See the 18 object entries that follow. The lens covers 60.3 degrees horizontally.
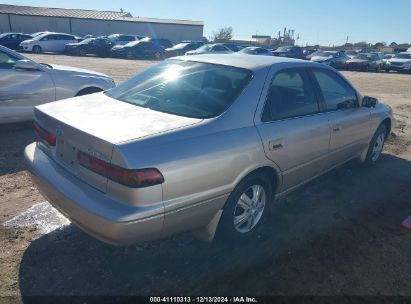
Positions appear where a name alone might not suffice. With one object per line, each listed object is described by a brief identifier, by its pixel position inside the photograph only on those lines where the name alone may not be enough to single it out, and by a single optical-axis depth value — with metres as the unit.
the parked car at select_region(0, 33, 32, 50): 28.11
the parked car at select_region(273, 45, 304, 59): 29.57
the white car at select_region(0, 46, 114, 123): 5.79
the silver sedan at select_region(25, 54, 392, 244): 2.45
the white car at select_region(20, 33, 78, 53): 27.85
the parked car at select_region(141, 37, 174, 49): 31.47
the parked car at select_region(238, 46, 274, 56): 23.98
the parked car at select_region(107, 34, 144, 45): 32.03
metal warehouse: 42.19
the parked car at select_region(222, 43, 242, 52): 27.32
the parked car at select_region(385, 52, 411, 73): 26.88
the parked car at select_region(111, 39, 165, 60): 28.94
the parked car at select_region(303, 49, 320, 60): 29.09
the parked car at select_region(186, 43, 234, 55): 24.62
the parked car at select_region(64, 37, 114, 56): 28.58
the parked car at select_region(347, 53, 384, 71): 27.20
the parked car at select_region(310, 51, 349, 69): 27.31
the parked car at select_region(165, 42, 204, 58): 29.86
